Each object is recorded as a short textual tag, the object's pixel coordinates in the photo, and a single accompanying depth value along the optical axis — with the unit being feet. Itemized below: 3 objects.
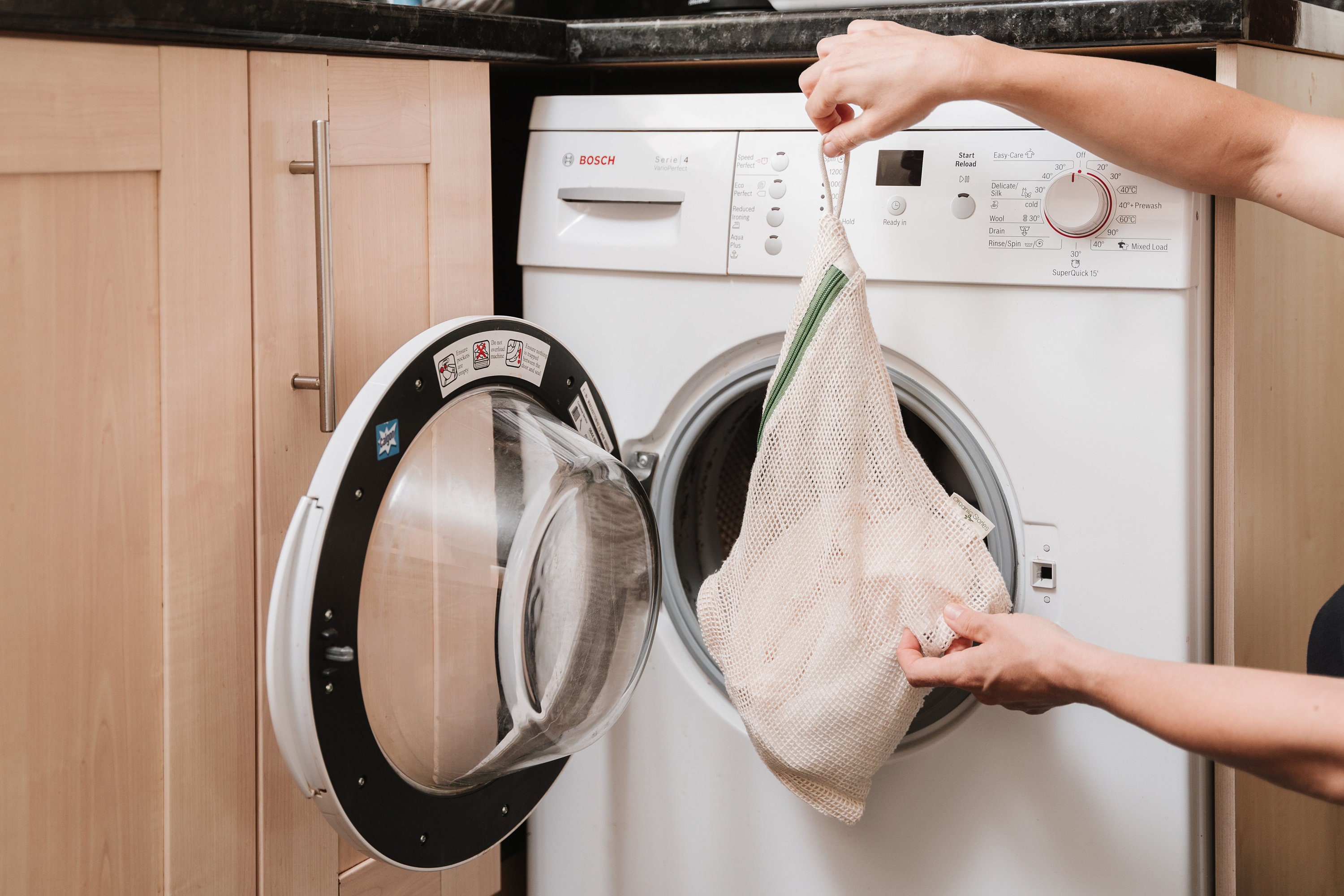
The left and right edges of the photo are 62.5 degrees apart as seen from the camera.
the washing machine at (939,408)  3.14
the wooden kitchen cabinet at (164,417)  2.51
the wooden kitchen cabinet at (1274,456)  3.21
